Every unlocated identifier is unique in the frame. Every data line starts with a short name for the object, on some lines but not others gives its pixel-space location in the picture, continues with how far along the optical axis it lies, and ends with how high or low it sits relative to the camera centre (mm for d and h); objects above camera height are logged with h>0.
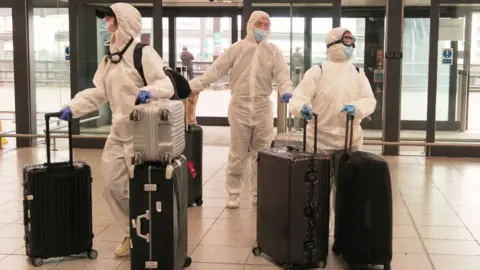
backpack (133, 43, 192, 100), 3629 -35
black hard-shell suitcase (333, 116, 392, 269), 3490 -788
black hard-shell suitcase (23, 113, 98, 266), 3673 -815
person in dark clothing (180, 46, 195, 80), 11883 +256
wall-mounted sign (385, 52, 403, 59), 8250 +248
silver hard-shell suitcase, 3230 -315
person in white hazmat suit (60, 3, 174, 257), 3639 -118
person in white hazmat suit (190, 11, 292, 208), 5094 -77
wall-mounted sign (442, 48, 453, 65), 8594 +249
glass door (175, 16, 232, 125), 11916 +581
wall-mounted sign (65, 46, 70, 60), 9078 +282
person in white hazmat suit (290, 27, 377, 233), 3990 -135
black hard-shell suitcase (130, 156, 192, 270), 3256 -766
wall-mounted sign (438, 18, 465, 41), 8422 +615
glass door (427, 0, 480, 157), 8297 -24
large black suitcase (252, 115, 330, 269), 3479 -764
